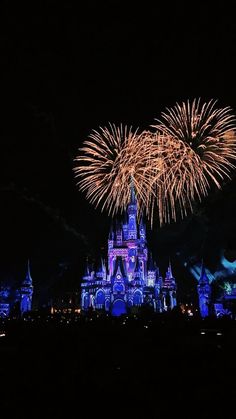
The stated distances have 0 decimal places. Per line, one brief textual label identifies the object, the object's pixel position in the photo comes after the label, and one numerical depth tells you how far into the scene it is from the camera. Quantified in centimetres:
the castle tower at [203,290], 7138
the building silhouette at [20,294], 7987
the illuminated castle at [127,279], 8269
